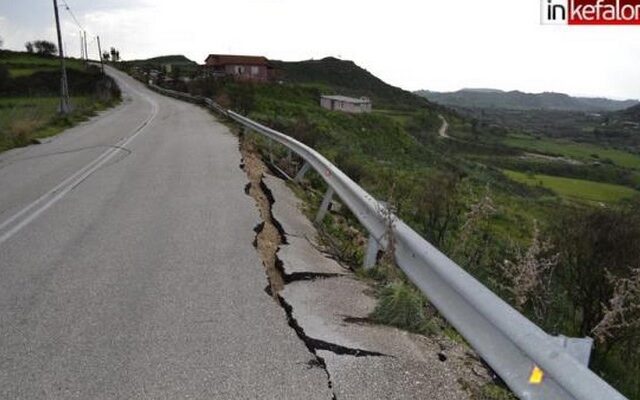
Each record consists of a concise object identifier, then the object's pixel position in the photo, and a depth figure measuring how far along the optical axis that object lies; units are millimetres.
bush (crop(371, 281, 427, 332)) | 3979
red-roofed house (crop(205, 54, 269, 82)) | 96375
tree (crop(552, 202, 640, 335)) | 5699
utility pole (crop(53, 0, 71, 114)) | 26797
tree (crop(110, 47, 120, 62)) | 115750
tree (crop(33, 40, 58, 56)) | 108500
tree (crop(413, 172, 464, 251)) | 11062
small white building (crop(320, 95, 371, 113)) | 82250
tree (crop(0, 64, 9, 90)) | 61188
